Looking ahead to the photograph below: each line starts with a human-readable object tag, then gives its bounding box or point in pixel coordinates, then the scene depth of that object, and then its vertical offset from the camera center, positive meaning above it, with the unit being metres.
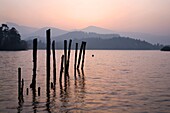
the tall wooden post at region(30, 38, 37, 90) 21.54 -0.68
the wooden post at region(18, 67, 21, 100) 18.24 -2.42
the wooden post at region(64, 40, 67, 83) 30.47 -1.18
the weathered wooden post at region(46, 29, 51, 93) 21.41 -0.34
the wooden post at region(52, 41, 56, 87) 26.19 -2.18
